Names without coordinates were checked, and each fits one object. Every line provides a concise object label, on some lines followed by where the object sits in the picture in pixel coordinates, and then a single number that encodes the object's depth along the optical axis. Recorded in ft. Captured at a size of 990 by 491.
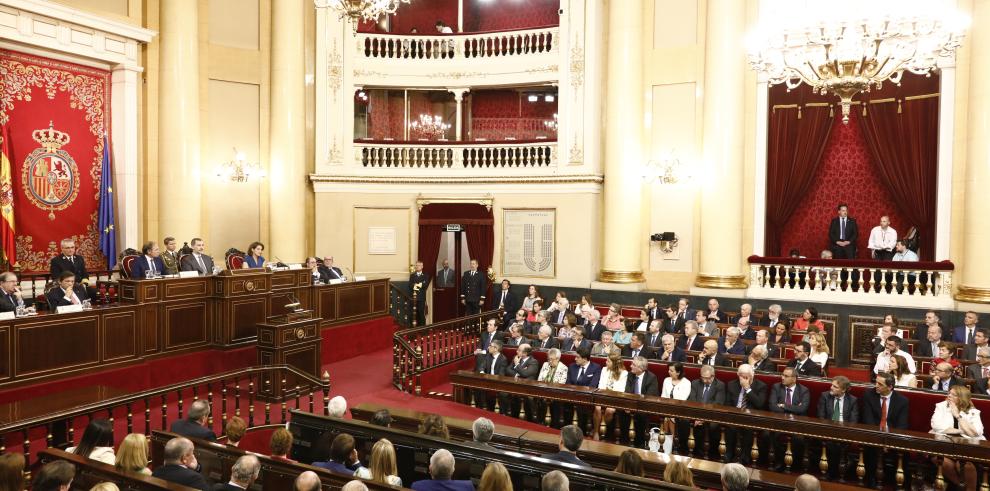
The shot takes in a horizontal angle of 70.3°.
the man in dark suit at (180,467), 12.91
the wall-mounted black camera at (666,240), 38.29
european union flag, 33.83
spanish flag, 29.68
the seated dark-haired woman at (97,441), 13.94
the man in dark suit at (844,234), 35.47
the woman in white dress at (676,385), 21.54
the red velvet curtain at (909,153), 34.04
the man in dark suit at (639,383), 20.71
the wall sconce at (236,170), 38.34
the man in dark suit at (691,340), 27.58
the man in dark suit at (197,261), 28.66
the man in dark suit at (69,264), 27.53
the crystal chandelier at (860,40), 18.58
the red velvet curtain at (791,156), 36.76
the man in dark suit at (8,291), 21.16
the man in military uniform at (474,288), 40.24
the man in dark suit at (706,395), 19.60
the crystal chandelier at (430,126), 47.88
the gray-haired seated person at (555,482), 11.48
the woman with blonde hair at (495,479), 11.59
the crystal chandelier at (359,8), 21.13
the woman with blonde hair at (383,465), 12.98
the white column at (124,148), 34.65
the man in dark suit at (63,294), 22.76
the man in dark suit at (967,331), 28.04
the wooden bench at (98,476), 11.94
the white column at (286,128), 40.04
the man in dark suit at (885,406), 18.67
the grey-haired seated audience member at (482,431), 15.47
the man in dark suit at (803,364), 22.59
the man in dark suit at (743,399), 18.74
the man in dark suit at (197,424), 16.24
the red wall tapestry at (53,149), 30.48
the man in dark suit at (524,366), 24.77
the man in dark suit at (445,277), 42.78
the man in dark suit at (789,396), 19.90
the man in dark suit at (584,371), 23.48
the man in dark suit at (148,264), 25.95
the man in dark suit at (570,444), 14.48
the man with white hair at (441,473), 12.96
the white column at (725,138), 36.24
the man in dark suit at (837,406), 18.67
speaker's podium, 24.09
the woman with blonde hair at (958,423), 16.22
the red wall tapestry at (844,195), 36.45
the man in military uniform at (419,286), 40.81
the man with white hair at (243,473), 12.52
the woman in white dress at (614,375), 22.74
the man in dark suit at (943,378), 20.56
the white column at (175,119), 35.65
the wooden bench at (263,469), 12.91
